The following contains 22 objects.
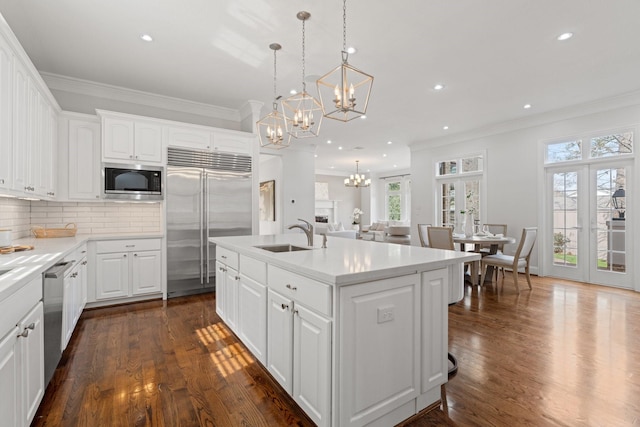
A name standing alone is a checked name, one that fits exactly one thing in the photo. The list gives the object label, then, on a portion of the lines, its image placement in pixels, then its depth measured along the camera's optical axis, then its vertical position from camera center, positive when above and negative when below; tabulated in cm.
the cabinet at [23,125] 217 +72
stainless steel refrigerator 421 +2
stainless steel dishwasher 187 -68
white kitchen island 148 -64
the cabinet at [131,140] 385 +91
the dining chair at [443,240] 472 -45
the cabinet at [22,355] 129 -68
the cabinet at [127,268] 371 -72
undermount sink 271 -33
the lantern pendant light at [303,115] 271 +89
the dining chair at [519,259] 452 -73
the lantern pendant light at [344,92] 222 +177
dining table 473 -46
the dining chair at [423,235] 552 -42
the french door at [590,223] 484 -18
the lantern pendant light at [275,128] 308 +85
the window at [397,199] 1261 +54
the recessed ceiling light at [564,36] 307 +177
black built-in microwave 387 +38
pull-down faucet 263 -18
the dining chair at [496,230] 575 -36
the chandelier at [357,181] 1091 +108
